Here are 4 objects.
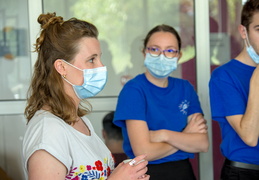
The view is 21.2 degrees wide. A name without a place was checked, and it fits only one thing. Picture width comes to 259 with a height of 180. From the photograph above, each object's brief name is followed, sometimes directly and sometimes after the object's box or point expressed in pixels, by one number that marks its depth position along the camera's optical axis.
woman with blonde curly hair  2.23
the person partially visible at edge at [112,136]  3.45
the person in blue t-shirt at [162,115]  2.74
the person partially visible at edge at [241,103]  2.59
